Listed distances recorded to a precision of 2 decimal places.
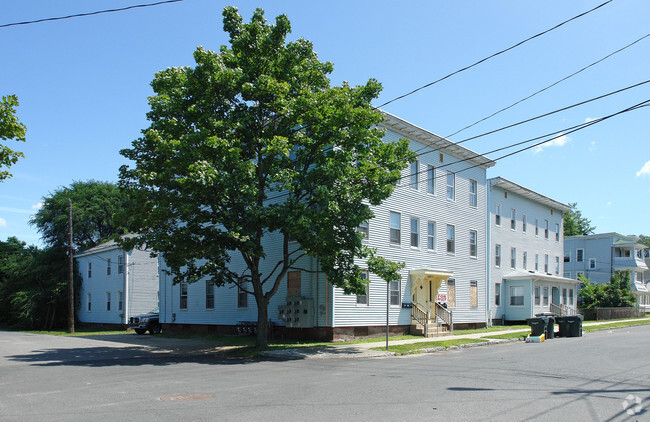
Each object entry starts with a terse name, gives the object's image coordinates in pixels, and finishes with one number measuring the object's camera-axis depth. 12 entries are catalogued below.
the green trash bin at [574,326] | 26.64
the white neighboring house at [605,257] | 60.00
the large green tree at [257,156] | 17.47
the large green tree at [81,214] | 54.91
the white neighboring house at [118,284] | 40.38
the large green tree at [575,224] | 80.88
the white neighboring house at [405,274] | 23.86
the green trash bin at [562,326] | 26.78
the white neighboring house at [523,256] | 35.94
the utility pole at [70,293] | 36.00
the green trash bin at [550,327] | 26.00
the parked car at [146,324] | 32.84
